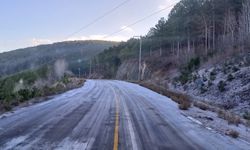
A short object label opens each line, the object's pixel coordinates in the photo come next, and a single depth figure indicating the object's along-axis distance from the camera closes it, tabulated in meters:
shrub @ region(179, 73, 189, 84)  21.20
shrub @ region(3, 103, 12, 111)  8.13
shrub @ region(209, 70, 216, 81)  17.05
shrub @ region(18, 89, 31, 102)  11.20
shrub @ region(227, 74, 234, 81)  14.96
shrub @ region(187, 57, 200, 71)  23.24
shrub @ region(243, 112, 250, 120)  9.72
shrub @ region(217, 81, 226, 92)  14.52
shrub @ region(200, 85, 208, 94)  16.30
